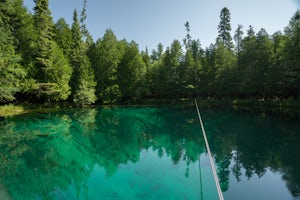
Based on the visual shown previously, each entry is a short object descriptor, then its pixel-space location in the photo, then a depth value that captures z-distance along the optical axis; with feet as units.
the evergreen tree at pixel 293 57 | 52.30
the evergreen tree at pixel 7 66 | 42.71
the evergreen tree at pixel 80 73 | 65.88
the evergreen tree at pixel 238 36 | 82.64
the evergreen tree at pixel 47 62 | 57.77
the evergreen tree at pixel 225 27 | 91.27
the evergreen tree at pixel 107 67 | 74.18
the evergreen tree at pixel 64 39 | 68.45
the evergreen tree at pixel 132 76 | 75.91
